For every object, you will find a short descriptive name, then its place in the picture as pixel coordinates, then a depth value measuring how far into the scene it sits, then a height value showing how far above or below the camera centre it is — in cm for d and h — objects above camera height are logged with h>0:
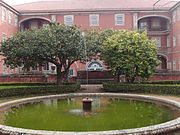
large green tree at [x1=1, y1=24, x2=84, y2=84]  1196 +161
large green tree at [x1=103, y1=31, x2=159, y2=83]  1262 +91
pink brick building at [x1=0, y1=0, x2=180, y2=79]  2121 +685
